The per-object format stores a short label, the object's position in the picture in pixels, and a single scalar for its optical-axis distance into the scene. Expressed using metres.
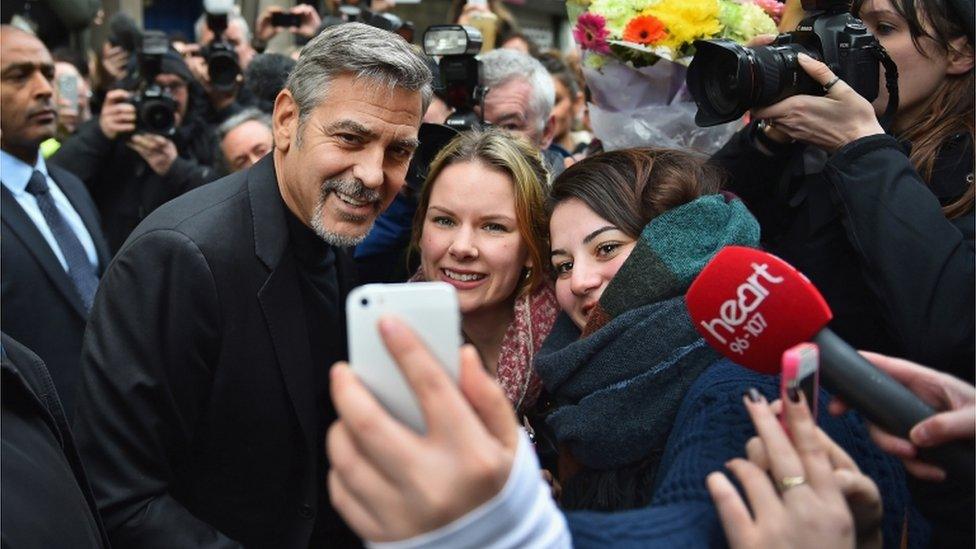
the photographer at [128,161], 4.51
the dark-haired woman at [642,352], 1.45
